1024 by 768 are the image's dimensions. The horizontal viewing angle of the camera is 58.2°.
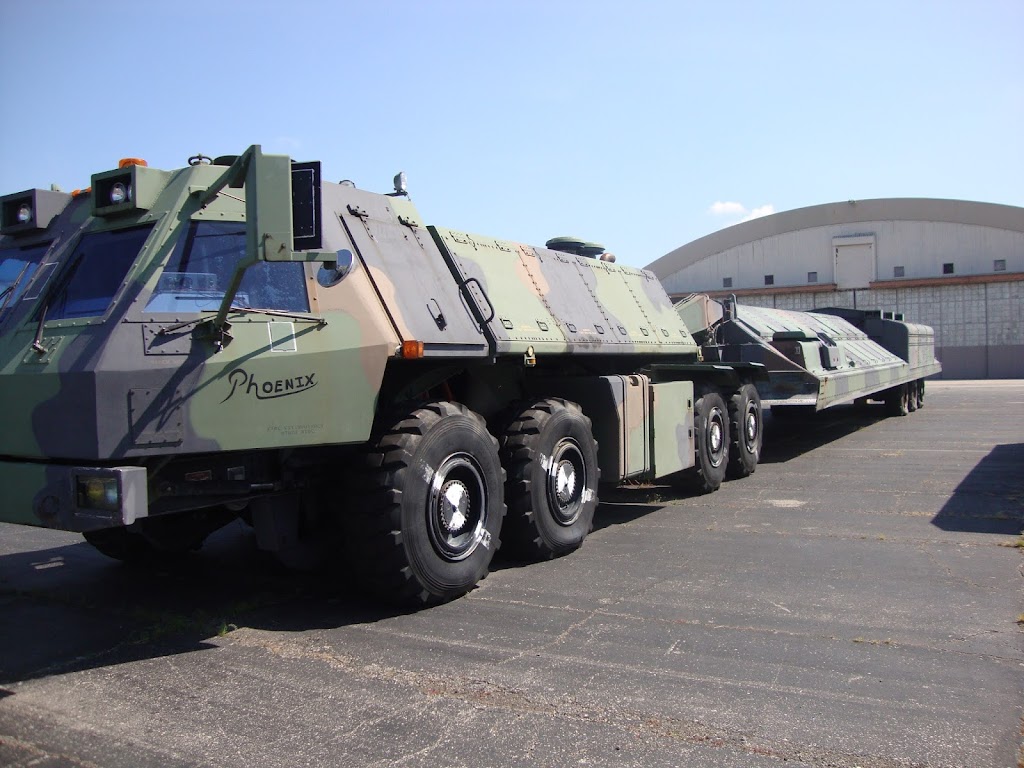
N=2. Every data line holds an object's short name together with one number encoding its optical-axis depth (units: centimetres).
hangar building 3922
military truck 463
